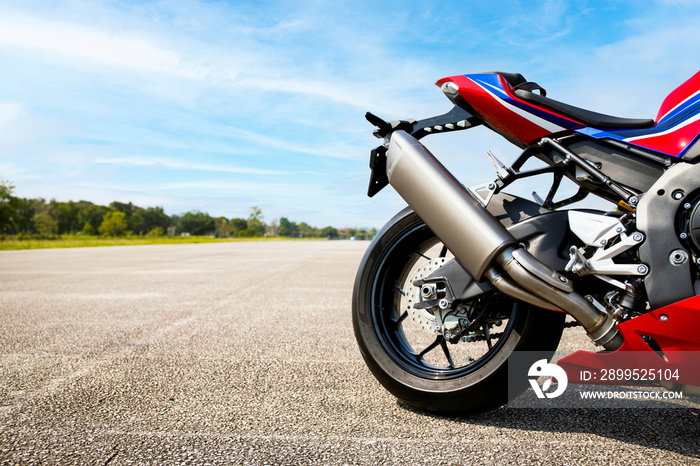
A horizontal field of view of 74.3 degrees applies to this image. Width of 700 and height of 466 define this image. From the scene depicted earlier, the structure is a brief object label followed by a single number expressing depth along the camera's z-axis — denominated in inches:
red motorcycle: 67.7
